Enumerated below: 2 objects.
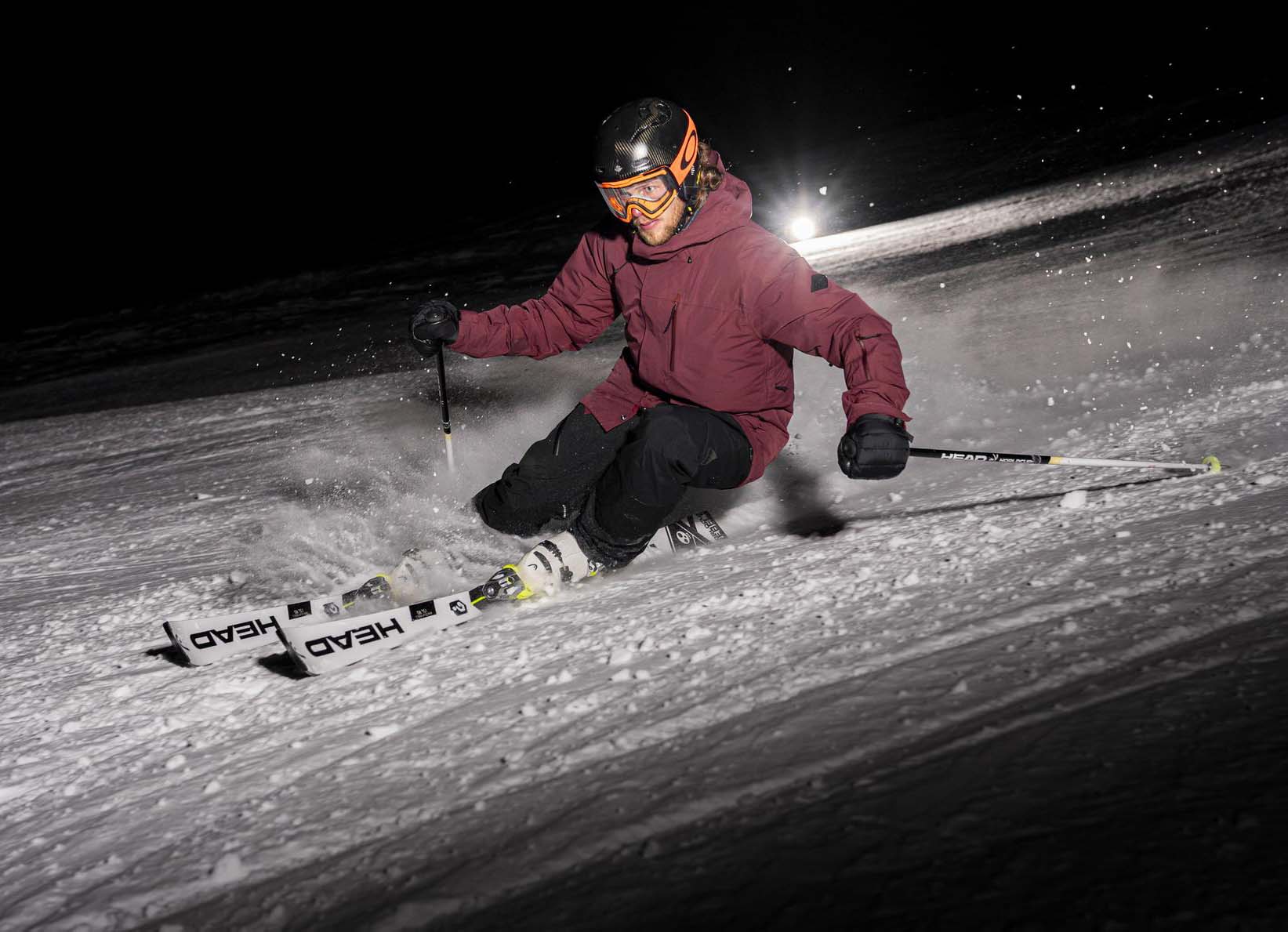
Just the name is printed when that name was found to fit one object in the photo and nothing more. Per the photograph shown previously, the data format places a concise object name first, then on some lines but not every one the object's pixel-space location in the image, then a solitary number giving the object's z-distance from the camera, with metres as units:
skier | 2.97
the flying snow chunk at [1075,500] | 2.90
